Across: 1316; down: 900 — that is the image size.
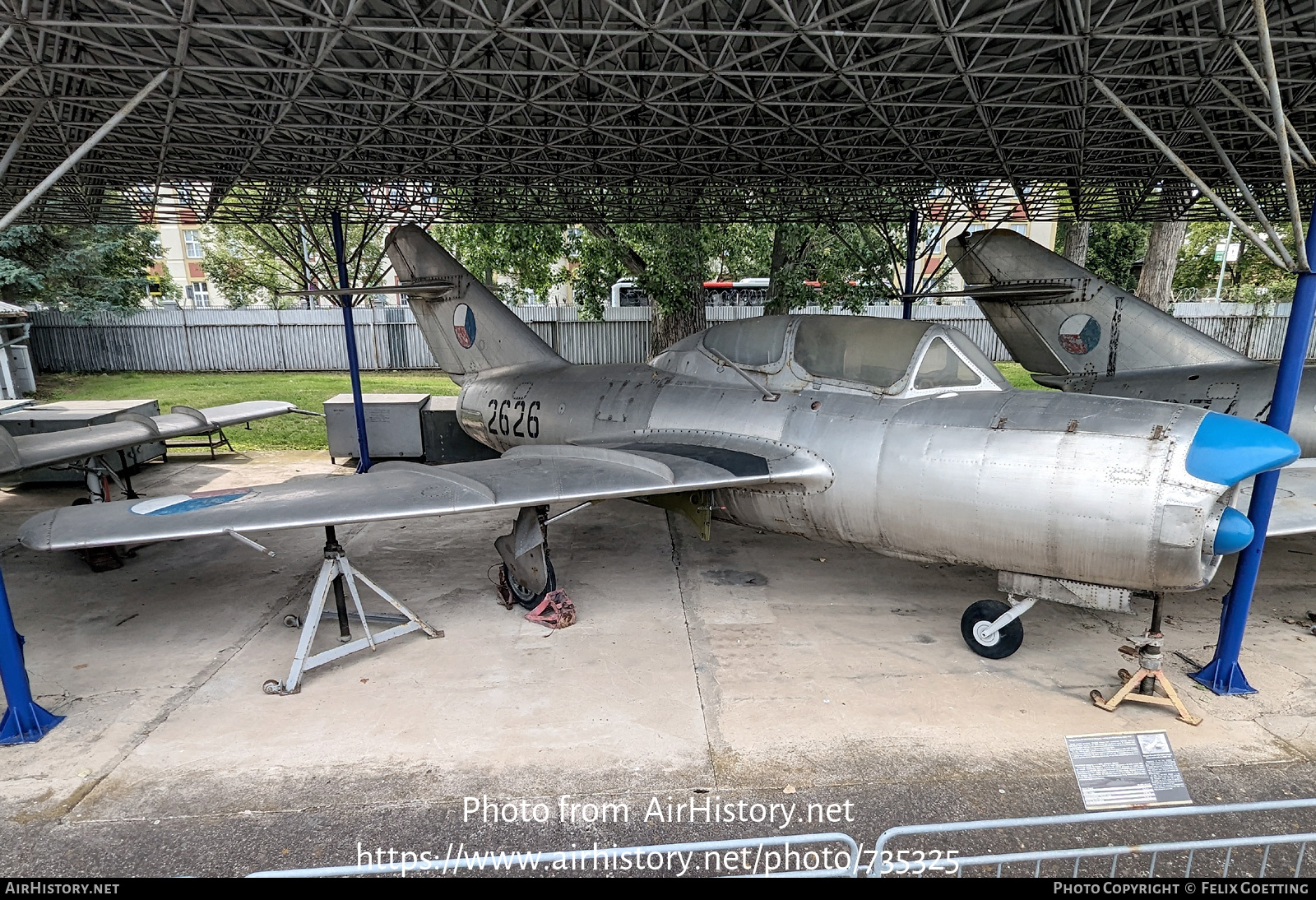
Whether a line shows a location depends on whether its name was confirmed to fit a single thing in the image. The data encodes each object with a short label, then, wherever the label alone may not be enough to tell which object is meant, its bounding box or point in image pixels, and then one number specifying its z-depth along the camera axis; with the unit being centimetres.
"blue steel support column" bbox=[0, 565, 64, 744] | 472
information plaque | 345
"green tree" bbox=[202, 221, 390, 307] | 2979
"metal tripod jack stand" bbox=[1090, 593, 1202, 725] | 500
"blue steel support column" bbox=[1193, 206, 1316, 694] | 494
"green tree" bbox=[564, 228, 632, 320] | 1806
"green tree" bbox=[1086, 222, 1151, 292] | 3047
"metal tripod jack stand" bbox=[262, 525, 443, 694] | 543
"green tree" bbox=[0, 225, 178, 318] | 2108
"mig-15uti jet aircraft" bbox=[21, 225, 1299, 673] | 465
